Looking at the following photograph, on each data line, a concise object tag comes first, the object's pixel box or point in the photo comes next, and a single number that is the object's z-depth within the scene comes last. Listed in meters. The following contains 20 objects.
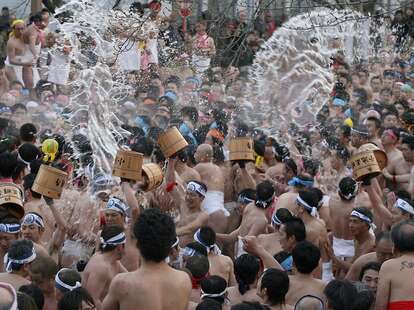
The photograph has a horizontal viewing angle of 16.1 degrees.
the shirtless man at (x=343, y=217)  13.76
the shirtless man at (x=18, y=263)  9.94
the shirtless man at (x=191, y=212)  14.04
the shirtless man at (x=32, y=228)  11.76
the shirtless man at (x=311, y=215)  13.01
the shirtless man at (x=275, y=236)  12.66
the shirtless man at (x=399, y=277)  9.68
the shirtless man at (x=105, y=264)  10.69
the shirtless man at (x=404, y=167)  16.34
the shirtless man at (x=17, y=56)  23.48
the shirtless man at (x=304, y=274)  10.44
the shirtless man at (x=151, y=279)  8.38
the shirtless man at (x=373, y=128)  18.34
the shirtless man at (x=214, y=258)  11.98
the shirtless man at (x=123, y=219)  11.85
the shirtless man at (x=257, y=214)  13.86
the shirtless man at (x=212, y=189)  15.27
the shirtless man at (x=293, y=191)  13.93
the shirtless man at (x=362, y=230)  12.89
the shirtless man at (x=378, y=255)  11.36
